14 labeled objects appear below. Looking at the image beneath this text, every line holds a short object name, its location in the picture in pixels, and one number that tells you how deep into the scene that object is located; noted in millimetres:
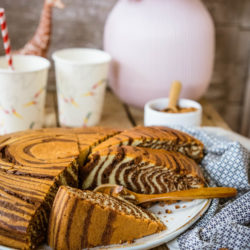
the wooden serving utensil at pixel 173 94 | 1092
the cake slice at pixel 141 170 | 783
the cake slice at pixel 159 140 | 826
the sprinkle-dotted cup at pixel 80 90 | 1070
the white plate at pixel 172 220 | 657
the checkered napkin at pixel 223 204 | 674
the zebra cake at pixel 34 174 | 634
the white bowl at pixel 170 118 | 1033
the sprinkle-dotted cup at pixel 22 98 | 992
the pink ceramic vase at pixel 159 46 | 1122
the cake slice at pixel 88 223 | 643
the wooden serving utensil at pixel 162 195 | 773
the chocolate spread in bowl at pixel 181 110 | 1088
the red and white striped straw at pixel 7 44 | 1037
